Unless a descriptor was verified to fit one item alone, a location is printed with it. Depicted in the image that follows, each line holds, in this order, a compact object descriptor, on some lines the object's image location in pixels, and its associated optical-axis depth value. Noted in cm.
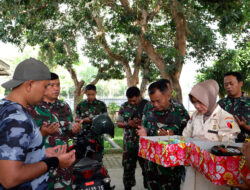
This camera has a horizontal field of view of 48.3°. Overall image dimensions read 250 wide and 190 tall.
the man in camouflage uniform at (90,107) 579
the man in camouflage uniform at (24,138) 158
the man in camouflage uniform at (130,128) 500
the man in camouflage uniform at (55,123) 294
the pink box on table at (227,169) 213
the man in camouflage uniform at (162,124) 339
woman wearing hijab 272
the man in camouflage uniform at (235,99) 411
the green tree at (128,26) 769
